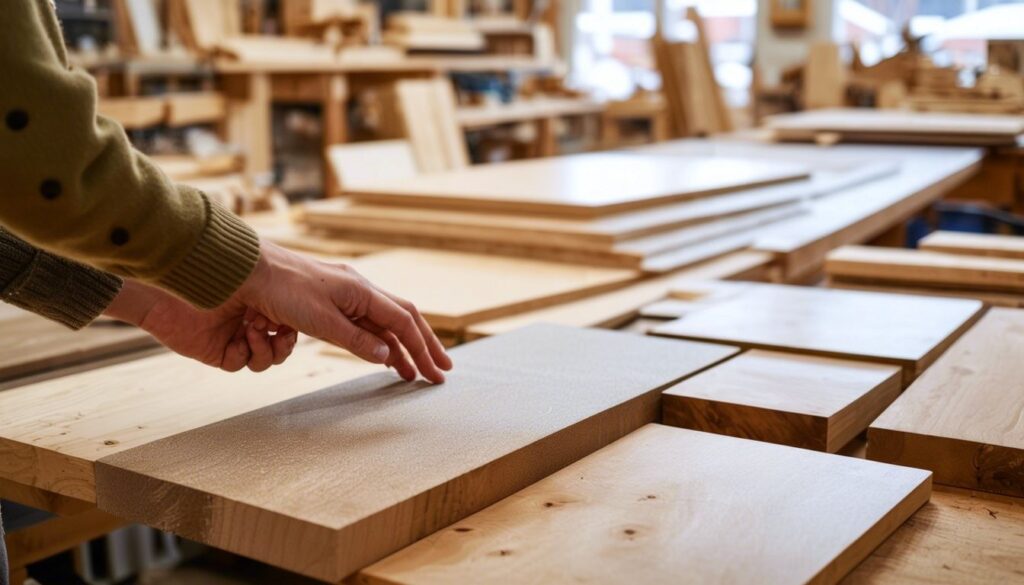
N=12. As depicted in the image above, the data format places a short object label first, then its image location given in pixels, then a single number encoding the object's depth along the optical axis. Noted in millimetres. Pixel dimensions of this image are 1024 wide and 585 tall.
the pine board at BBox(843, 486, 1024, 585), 1080
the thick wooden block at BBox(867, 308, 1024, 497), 1287
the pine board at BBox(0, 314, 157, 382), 1630
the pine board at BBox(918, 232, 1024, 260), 2461
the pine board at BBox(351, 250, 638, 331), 1930
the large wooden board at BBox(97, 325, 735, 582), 1017
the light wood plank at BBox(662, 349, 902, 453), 1385
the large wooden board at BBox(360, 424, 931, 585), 991
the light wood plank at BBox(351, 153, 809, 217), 2512
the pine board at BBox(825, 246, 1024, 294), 2225
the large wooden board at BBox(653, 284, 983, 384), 1663
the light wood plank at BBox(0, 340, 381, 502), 1255
